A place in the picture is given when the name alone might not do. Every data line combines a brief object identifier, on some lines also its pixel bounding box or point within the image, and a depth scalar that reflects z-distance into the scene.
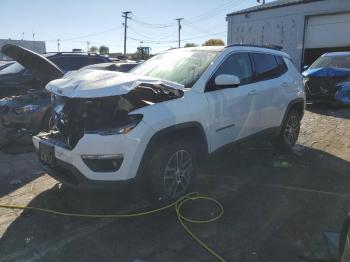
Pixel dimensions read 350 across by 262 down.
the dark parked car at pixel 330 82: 11.26
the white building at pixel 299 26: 22.92
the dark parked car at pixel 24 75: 8.79
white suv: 3.75
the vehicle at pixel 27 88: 5.97
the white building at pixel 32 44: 50.00
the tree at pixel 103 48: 82.12
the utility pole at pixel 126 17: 60.12
